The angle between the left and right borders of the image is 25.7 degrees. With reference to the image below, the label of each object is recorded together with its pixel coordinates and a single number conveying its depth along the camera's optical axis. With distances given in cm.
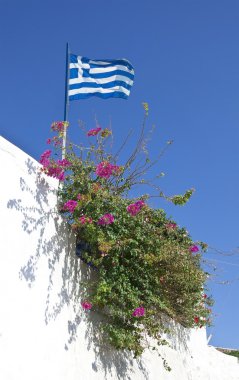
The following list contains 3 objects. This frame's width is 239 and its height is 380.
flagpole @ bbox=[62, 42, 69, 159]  781
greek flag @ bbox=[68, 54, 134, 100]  913
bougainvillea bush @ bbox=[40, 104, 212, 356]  727
